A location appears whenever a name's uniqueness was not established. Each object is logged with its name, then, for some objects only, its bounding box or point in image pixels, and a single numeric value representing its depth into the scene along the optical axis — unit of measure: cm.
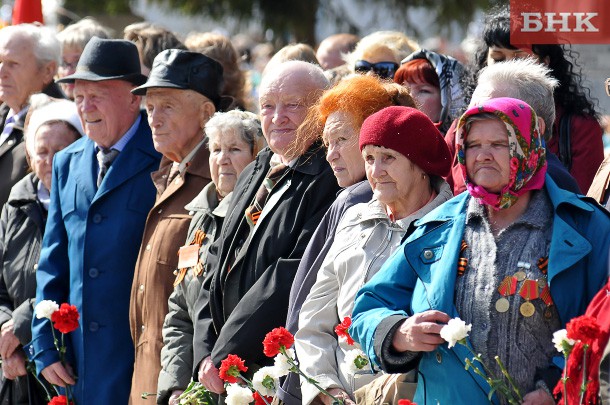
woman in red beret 910
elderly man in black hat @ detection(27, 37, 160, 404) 1312
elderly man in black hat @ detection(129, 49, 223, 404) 1248
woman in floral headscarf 771
